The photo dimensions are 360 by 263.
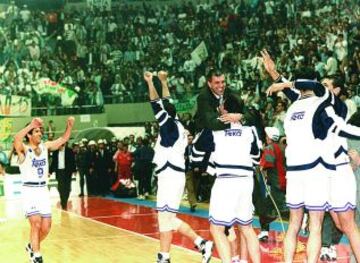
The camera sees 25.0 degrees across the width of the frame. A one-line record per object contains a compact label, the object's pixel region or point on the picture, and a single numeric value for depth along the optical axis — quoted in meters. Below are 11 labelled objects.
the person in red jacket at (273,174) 12.79
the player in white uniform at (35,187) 10.76
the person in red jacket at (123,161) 23.05
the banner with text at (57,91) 29.34
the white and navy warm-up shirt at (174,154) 10.00
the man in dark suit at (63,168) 19.84
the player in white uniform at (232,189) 8.45
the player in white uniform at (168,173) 9.94
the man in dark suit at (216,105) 8.46
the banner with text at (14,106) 28.23
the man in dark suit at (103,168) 24.27
